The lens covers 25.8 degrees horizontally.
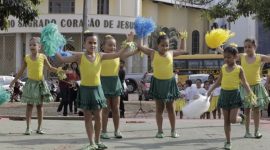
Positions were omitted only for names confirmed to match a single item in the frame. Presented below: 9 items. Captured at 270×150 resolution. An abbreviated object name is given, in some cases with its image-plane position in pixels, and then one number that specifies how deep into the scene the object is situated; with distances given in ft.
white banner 129.90
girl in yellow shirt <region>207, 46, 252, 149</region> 29.57
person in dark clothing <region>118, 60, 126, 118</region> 49.22
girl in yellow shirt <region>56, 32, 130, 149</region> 27.27
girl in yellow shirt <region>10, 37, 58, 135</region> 33.40
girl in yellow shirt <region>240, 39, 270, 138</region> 32.86
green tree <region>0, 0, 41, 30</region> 47.73
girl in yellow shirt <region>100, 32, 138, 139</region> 31.35
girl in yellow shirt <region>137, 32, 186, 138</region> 31.91
